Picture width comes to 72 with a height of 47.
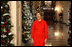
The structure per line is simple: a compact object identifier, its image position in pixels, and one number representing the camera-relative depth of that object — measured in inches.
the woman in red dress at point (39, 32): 126.5
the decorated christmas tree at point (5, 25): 152.8
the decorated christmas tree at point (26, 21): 219.7
